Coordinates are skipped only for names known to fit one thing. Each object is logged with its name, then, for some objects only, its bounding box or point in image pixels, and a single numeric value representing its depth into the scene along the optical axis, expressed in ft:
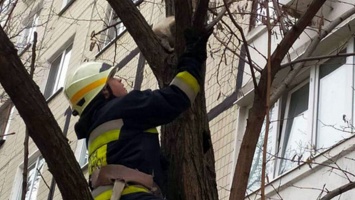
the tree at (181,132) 15.06
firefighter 15.29
